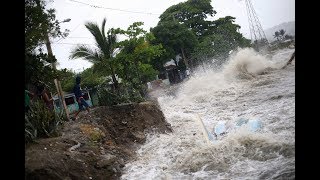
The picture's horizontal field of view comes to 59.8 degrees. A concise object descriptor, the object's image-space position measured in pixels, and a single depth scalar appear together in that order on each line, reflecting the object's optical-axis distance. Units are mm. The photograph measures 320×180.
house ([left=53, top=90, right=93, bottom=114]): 23239
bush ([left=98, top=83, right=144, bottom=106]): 13125
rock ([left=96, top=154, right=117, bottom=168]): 7359
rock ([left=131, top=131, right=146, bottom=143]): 10938
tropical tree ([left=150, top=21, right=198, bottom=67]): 32375
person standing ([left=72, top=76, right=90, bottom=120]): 11394
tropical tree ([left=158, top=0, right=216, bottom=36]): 36469
